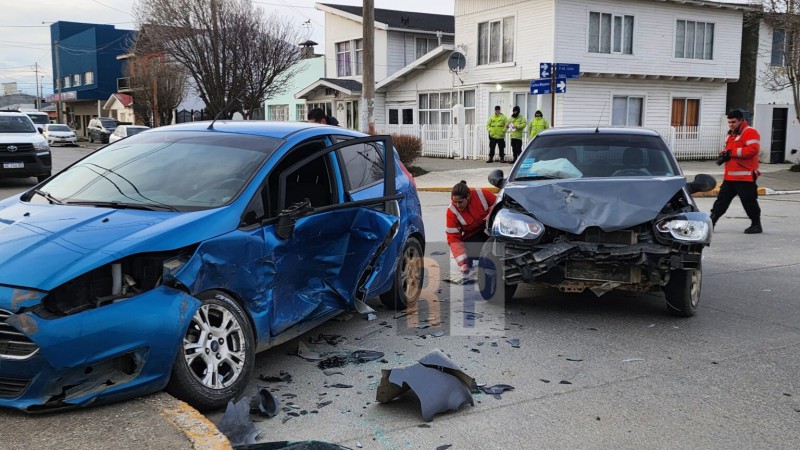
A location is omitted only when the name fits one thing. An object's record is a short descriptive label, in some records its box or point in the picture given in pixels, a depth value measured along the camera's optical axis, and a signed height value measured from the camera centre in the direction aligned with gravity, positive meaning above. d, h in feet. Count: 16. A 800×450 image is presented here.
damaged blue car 11.58 -2.30
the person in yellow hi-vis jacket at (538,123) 71.20 +1.23
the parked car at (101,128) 156.52 +1.36
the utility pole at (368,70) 59.47 +5.43
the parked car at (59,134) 152.15 +0.00
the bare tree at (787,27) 71.97 +11.18
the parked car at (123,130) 110.25 +0.59
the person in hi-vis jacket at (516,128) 75.51 +0.77
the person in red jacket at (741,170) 35.29 -1.70
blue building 220.64 +21.61
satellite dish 89.20 +9.23
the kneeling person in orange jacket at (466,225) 24.64 -3.11
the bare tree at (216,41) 90.84 +11.94
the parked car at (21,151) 53.21 -1.27
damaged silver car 18.75 -2.70
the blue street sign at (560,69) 56.39 +5.21
